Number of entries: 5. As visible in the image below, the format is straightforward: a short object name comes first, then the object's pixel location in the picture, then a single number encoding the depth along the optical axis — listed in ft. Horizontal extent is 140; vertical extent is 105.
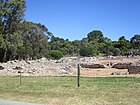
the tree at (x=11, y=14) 76.48
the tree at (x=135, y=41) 172.13
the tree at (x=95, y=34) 261.54
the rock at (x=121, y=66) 62.32
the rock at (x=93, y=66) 64.98
